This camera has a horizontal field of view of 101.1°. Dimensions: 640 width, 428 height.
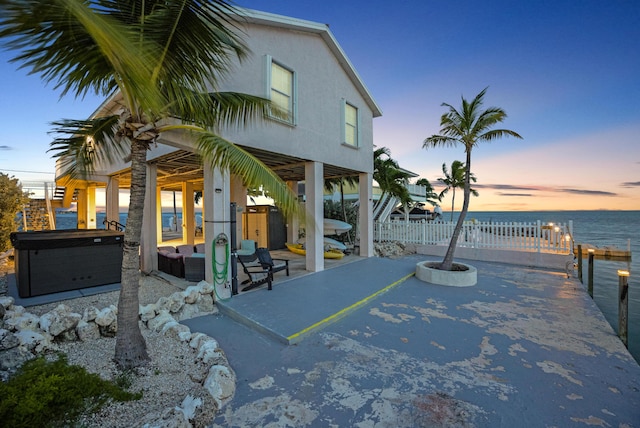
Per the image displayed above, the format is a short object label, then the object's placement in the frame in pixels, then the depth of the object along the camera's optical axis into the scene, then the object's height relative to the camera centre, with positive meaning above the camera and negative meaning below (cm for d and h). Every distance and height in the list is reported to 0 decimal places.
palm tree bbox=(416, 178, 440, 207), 2605 +191
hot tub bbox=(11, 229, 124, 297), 596 -122
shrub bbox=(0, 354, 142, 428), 194 -152
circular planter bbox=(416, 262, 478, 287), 743 -189
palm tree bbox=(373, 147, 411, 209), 1345 +191
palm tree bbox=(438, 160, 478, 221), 2643 +347
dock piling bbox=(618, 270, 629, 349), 493 -182
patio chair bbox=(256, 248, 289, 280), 684 -132
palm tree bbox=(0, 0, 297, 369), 229 +149
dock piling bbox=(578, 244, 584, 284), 902 -185
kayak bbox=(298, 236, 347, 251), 1136 -147
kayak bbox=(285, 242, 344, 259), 1071 -174
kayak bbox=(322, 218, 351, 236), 1164 -71
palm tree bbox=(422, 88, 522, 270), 726 +238
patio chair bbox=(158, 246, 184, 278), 784 -156
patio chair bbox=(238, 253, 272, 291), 673 -185
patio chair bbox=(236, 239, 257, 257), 1007 -136
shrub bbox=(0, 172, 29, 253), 888 +22
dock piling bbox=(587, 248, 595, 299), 838 -216
